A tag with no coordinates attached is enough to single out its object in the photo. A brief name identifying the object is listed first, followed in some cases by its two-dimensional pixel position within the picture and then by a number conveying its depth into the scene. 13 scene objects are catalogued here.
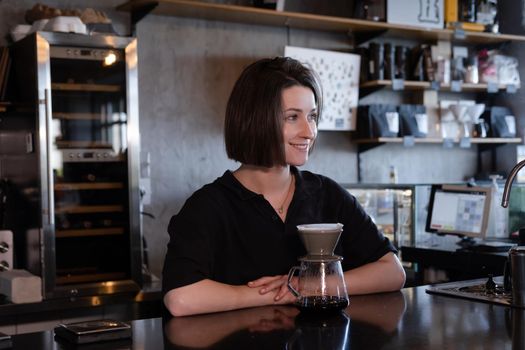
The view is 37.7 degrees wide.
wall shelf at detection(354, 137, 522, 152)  4.94
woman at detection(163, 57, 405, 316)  2.08
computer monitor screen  3.97
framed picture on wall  4.89
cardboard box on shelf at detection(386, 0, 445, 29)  4.88
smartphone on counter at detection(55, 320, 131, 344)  1.61
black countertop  1.56
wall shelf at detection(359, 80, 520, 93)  4.92
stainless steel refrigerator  3.62
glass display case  4.21
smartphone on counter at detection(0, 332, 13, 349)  1.59
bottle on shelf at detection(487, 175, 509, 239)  4.03
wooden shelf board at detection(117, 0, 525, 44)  4.26
